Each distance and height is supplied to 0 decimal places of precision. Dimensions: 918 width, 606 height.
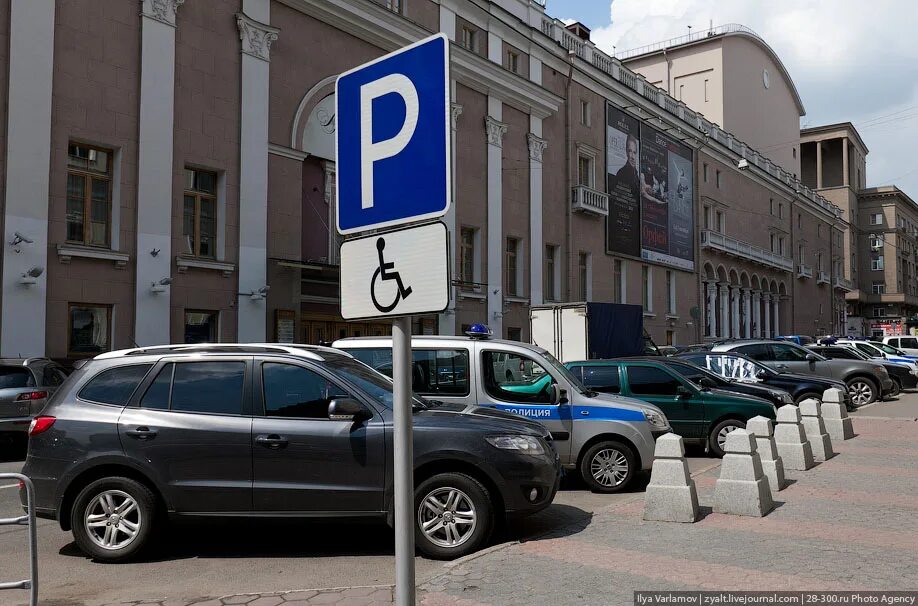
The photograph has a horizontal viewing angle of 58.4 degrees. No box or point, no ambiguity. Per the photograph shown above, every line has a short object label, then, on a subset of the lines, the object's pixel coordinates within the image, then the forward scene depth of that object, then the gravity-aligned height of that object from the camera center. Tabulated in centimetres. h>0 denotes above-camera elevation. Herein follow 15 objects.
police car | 1009 -63
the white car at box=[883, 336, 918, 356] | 3994 +32
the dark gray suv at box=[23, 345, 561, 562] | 676 -91
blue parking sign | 313 +84
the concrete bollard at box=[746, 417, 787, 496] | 927 -116
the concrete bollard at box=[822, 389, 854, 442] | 1441 -122
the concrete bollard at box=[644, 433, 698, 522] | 763 -130
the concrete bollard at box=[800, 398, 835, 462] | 1197 -124
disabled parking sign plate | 305 +29
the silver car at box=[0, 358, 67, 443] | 1300 -68
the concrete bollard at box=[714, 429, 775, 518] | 787 -129
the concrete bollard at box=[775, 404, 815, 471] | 1080 -124
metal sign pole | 317 -52
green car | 1289 -78
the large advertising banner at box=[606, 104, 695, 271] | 3659 +742
